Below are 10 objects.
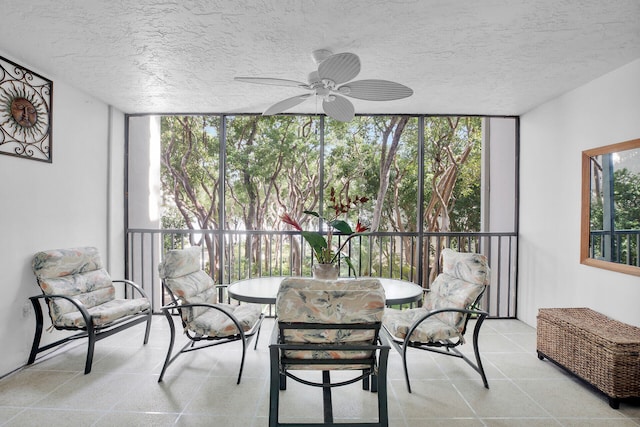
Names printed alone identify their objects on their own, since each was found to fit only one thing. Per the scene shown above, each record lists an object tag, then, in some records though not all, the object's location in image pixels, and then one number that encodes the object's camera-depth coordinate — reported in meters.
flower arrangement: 2.37
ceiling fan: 1.98
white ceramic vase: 2.49
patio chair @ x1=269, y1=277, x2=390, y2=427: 1.66
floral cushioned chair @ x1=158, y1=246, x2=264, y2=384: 2.43
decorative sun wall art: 2.58
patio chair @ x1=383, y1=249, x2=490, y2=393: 2.34
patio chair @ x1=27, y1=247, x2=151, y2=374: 2.61
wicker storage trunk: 2.12
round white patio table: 2.26
